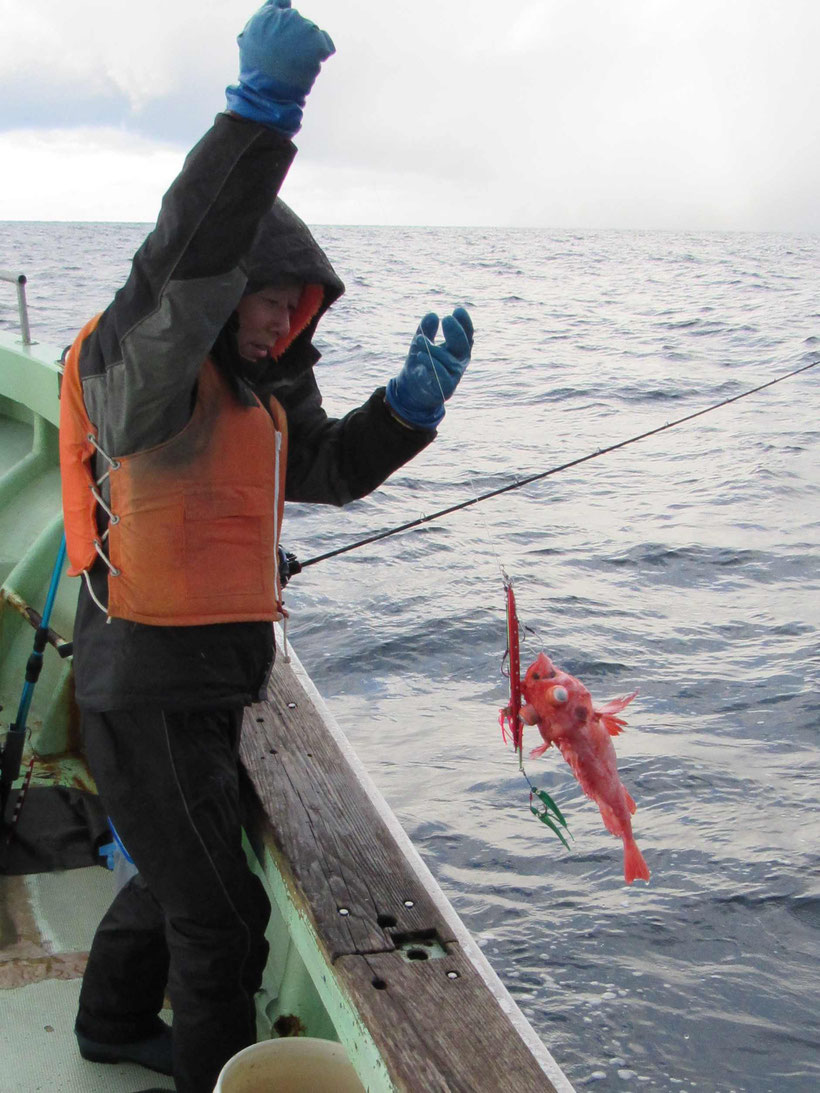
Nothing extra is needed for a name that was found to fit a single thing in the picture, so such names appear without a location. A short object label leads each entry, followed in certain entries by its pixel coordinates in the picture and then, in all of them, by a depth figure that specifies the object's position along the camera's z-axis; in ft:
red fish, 7.40
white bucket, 7.20
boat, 6.42
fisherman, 6.46
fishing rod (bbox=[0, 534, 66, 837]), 12.19
